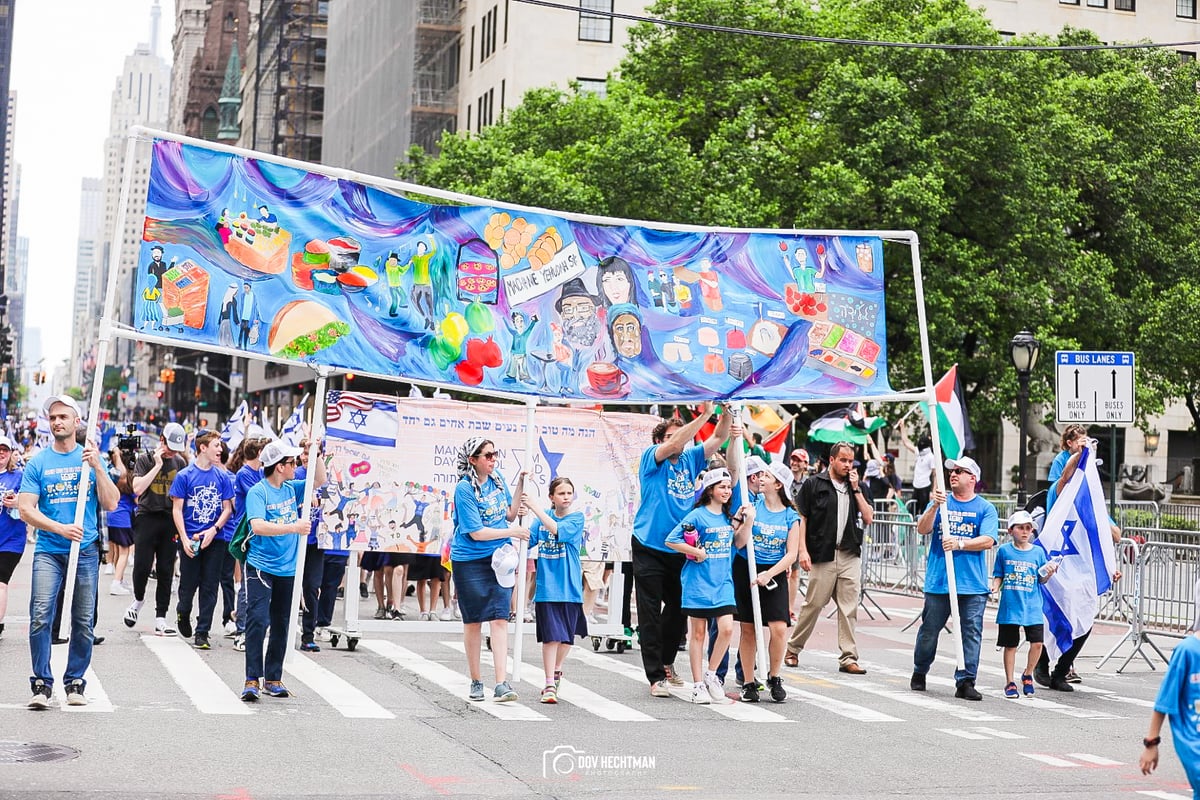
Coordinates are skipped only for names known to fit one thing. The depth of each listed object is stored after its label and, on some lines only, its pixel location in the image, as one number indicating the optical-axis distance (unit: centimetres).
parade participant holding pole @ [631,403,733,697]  1191
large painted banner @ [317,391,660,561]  1377
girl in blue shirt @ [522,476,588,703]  1140
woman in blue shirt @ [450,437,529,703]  1096
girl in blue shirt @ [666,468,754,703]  1140
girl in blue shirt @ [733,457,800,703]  1199
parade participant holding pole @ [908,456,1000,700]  1260
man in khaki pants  1404
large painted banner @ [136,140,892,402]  1162
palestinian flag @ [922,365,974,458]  1995
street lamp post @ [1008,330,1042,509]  2183
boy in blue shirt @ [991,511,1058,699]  1278
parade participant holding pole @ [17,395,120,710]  1002
